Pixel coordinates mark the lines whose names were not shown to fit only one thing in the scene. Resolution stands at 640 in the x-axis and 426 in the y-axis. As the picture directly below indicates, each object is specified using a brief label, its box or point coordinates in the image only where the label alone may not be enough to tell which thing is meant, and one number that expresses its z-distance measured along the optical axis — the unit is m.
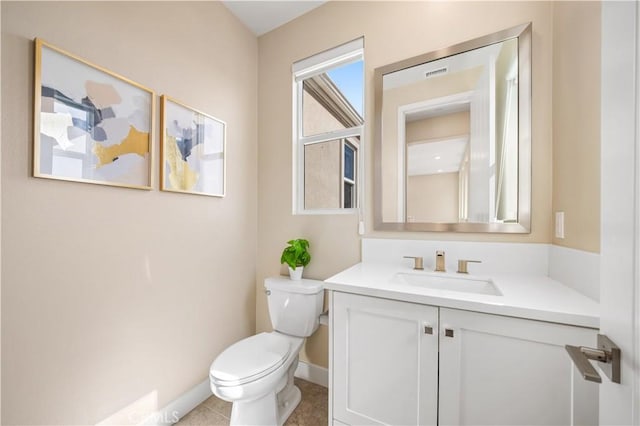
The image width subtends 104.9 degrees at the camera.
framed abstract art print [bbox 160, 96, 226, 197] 1.41
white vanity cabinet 0.75
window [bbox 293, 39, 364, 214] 1.73
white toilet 1.18
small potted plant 1.71
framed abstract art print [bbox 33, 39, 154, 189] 0.98
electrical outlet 1.08
